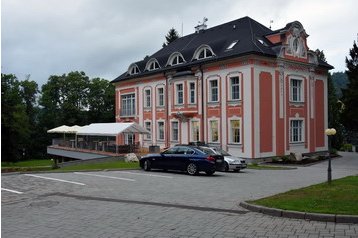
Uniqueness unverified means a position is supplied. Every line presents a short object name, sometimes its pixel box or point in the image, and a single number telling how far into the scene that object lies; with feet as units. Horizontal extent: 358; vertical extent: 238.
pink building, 107.45
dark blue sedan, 67.21
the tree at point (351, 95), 122.29
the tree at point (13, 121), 148.56
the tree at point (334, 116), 170.54
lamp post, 52.49
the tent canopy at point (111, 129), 125.49
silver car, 76.95
